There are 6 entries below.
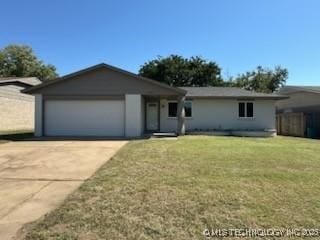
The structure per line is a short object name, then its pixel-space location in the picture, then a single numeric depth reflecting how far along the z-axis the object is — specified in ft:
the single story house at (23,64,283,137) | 41.69
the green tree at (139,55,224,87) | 92.52
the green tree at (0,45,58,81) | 124.60
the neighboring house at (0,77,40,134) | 55.90
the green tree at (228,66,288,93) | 111.52
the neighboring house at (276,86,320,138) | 57.05
